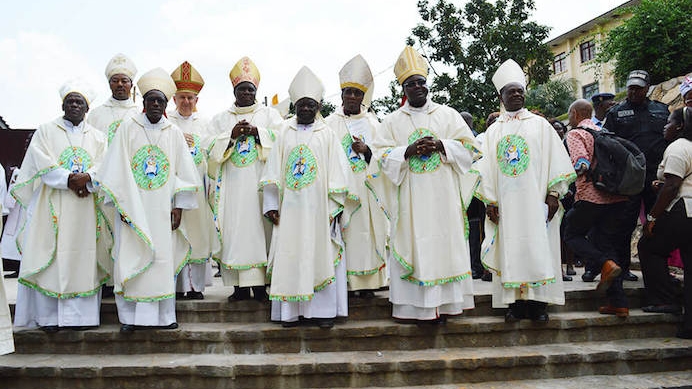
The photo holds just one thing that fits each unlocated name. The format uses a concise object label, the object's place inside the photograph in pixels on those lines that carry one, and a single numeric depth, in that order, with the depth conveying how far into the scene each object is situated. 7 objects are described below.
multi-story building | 31.53
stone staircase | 4.66
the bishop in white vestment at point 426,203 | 5.13
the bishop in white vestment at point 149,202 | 5.07
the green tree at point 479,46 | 22.59
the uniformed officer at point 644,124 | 6.38
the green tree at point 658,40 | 12.63
